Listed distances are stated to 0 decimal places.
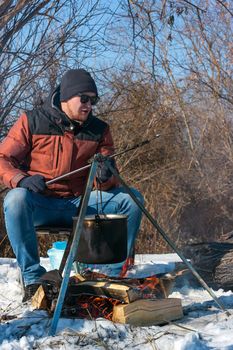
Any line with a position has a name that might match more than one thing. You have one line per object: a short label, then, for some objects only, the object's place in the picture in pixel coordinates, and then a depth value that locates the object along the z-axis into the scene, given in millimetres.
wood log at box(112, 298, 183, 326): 3213
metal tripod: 2994
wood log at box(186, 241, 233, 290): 4445
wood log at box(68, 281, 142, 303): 3312
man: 4293
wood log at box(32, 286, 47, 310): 3379
